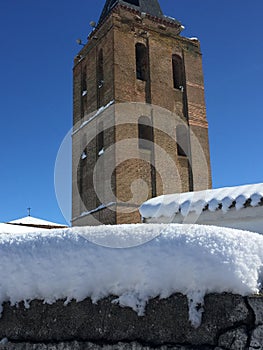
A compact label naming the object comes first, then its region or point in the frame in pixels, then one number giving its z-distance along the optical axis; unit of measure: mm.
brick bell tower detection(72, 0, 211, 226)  16797
